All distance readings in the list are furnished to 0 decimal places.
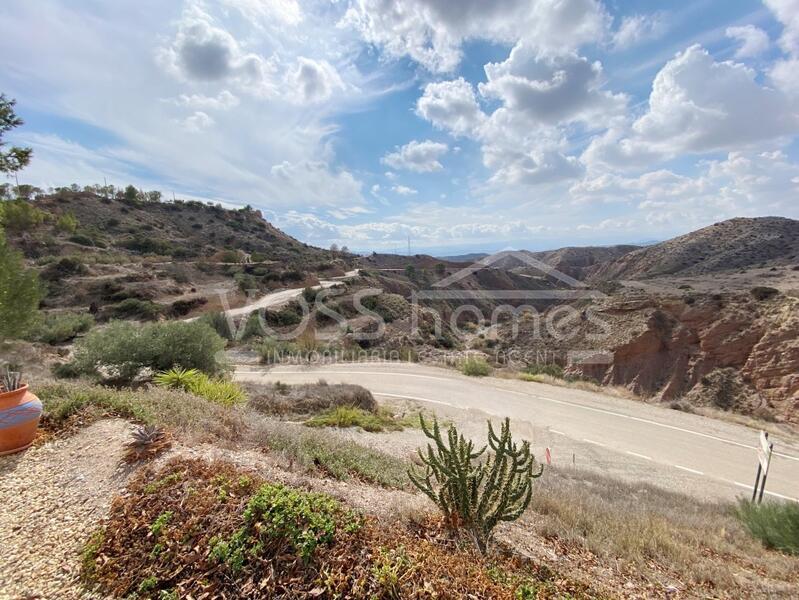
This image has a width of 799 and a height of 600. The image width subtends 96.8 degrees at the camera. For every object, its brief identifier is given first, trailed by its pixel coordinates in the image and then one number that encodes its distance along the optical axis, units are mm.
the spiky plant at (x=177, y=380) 7625
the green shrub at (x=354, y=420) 9055
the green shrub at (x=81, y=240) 34406
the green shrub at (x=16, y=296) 9094
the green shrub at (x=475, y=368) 16188
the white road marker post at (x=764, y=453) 5732
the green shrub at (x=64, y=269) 25875
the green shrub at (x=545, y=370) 19223
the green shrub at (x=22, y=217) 31000
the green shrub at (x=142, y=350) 9070
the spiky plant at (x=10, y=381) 4523
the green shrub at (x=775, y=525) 4551
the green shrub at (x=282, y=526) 2574
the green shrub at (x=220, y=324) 20553
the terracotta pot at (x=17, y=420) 4121
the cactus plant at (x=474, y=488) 3377
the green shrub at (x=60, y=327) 15922
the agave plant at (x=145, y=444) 3811
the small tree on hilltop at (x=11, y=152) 8828
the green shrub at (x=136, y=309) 22344
